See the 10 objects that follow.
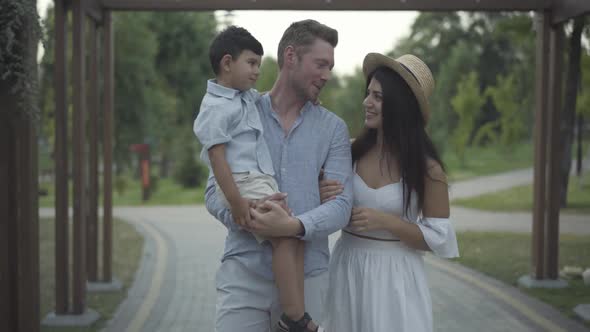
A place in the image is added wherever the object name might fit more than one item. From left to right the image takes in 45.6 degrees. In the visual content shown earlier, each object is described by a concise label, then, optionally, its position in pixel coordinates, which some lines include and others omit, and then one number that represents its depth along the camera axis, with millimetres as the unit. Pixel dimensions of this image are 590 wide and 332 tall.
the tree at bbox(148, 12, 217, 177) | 32375
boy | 2863
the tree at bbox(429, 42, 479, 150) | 40469
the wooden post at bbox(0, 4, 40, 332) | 5047
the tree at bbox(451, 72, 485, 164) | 29109
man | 2973
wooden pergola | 6383
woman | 3240
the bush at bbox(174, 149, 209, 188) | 26625
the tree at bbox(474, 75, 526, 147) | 27141
